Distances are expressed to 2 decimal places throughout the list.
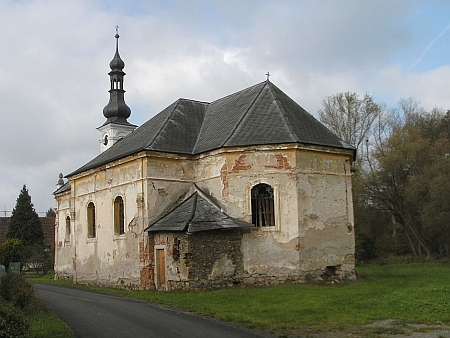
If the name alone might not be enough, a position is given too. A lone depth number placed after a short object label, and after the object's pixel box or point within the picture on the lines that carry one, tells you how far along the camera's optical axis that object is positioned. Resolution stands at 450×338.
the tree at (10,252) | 36.91
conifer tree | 48.09
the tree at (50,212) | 94.31
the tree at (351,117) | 41.56
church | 20.00
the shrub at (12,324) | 8.77
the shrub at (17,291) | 13.21
